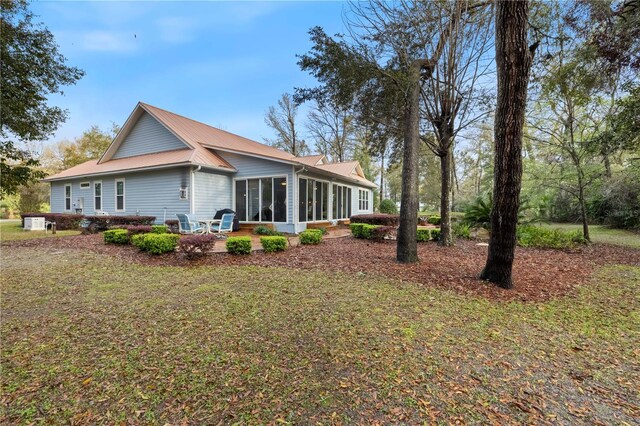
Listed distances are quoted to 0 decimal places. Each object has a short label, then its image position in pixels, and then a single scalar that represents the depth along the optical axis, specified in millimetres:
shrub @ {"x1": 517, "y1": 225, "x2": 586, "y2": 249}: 8966
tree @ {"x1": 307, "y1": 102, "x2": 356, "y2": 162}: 29344
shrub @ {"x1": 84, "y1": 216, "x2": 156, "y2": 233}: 12328
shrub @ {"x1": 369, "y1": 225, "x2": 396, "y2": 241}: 10188
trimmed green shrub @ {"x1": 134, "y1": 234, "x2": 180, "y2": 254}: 7266
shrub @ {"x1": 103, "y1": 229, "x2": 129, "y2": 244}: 8805
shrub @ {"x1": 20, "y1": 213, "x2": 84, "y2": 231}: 14078
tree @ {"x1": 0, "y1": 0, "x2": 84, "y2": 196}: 8070
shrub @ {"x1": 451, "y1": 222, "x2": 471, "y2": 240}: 11133
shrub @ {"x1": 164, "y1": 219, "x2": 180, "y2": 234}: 11883
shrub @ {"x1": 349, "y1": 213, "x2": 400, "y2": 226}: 14203
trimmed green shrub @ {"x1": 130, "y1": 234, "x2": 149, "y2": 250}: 7602
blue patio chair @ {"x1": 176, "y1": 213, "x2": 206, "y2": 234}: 10828
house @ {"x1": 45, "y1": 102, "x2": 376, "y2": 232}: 12109
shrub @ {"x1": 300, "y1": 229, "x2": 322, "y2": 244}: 9156
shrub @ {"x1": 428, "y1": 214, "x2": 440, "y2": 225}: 17656
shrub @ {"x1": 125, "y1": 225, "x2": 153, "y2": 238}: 8825
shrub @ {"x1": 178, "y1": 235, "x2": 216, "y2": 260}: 6832
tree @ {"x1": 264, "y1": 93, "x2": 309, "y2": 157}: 30173
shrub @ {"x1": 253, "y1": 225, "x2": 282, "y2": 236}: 11723
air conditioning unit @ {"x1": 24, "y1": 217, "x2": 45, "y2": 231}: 13539
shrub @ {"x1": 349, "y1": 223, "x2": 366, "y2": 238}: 11016
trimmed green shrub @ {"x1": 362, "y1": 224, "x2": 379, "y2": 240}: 10477
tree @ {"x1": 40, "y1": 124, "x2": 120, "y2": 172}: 30609
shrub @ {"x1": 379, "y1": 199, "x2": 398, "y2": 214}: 25828
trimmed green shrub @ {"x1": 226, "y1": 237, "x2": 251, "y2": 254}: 7402
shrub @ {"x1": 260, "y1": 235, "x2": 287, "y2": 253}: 7820
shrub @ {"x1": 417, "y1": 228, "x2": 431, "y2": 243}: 9961
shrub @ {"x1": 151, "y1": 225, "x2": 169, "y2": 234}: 9665
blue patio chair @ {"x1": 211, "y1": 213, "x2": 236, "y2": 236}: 11145
